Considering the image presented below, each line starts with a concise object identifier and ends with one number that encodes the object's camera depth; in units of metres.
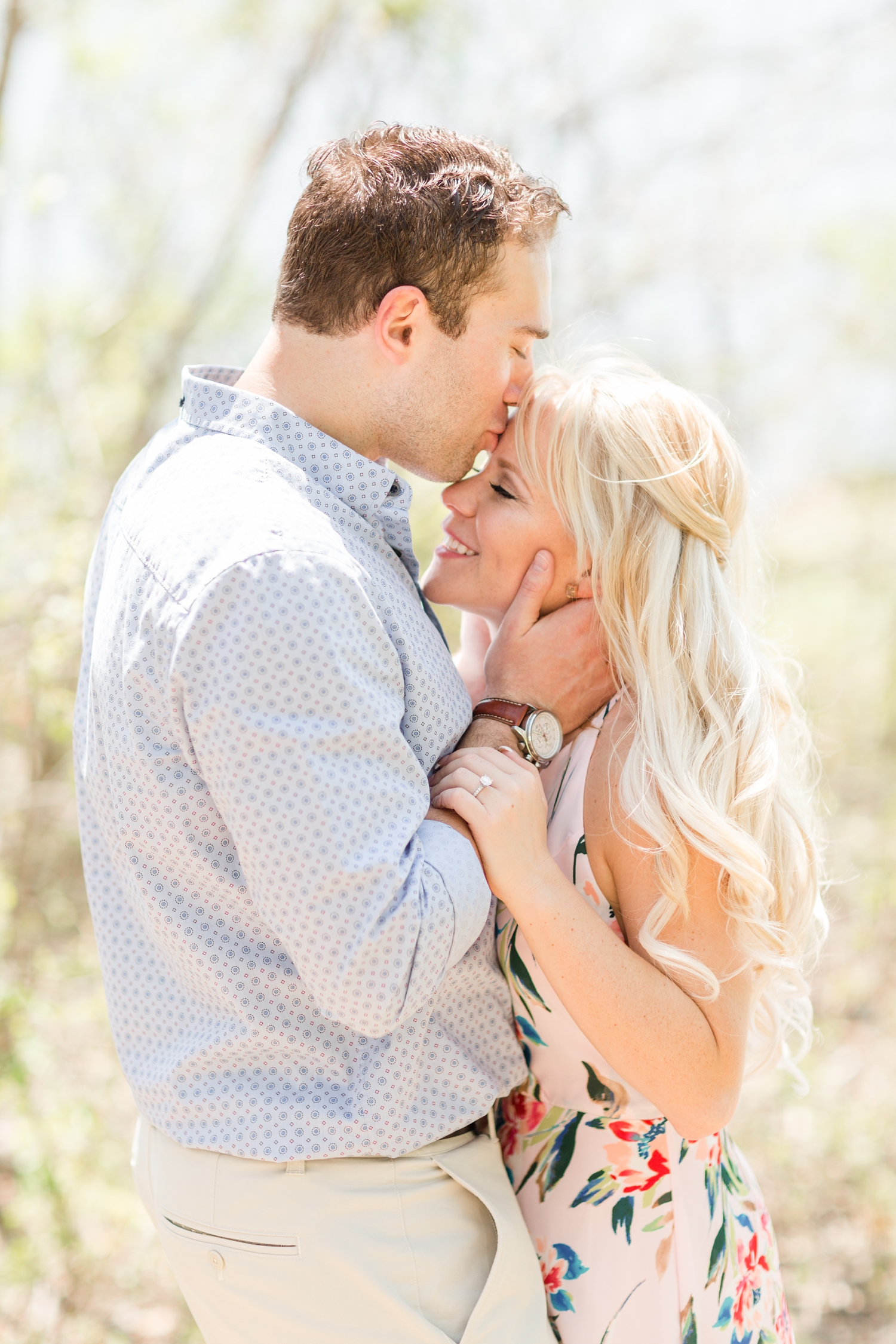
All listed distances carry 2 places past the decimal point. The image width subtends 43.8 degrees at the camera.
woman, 1.68
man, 1.33
